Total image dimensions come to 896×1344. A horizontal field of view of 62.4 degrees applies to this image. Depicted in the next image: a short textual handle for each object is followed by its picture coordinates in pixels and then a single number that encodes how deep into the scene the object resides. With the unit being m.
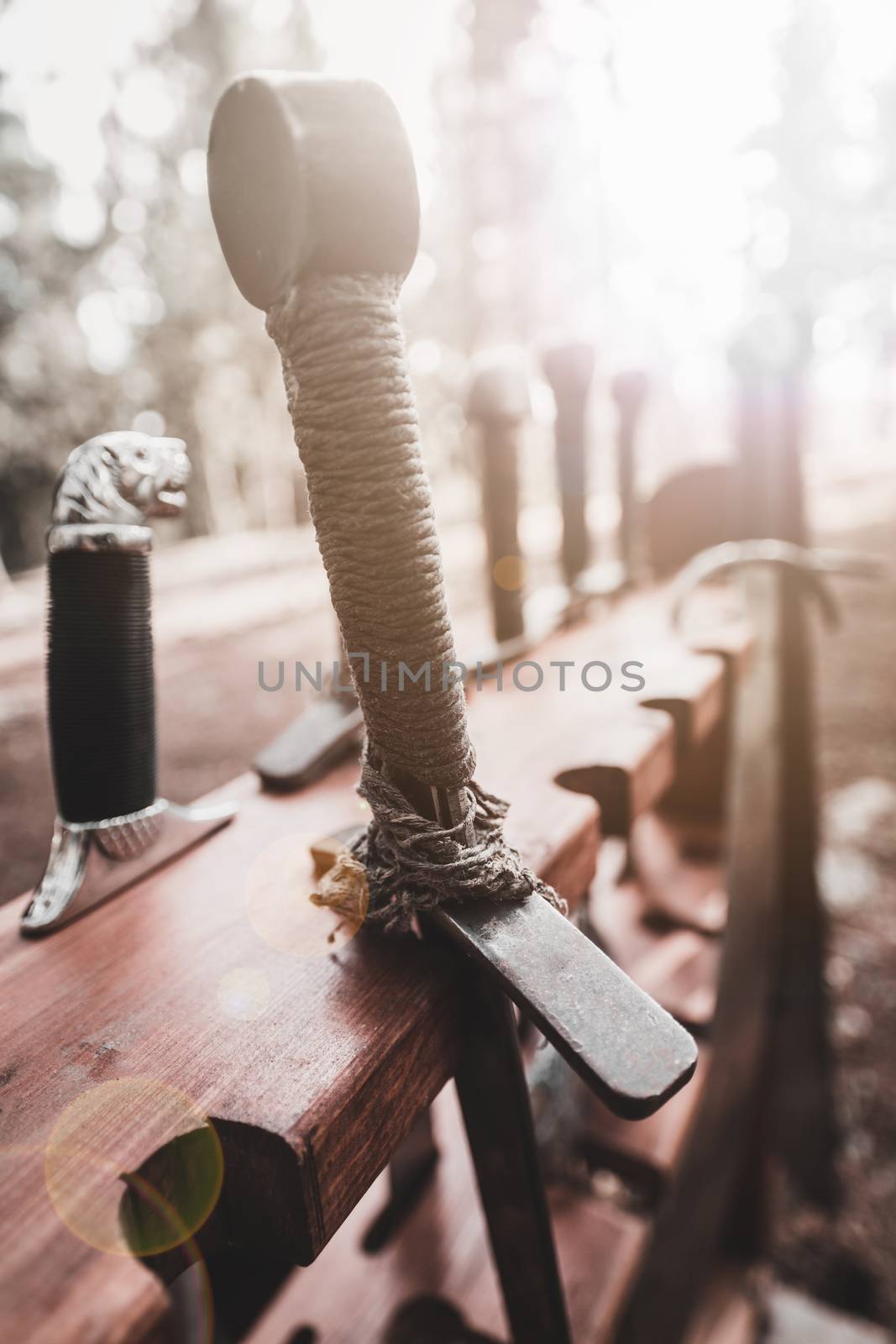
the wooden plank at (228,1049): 0.29
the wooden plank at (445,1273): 0.81
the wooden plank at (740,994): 1.15
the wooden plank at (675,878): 1.41
